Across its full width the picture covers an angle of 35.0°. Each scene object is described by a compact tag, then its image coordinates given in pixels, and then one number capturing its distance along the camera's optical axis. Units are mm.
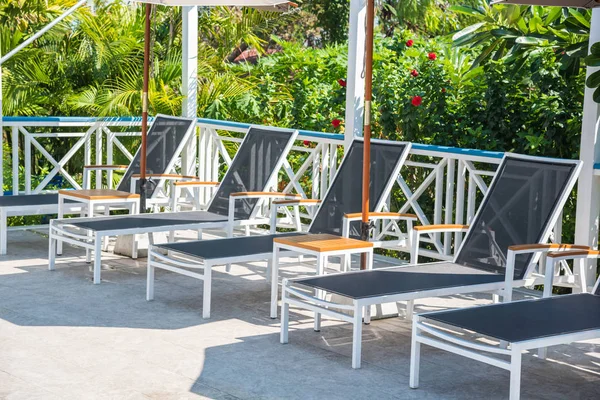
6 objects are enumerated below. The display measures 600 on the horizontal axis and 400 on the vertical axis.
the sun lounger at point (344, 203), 6191
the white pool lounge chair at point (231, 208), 6809
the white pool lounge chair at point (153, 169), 7789
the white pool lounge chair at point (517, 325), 4141
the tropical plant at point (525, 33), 6240
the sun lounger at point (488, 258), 5000
